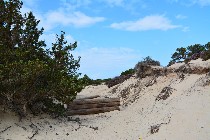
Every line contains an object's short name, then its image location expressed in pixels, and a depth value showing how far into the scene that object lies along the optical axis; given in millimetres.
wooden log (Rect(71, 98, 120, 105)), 10367
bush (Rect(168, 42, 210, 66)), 19531
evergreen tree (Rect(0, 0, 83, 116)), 8126
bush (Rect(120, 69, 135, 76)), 18752
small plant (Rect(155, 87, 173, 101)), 10184
